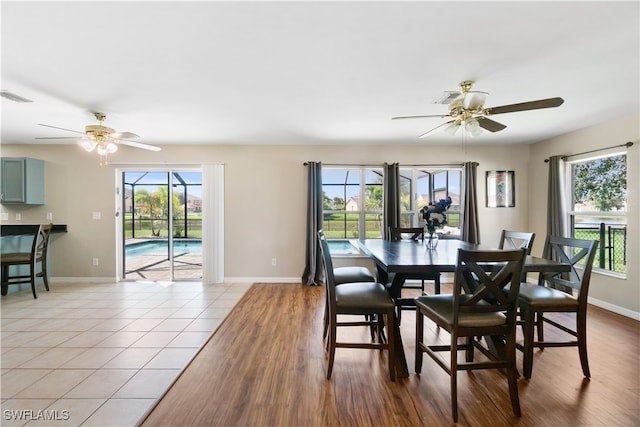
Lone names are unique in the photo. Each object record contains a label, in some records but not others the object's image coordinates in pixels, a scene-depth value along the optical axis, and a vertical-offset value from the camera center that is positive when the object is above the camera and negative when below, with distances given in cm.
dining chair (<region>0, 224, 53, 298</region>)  386 -62
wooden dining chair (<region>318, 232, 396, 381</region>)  197 -66
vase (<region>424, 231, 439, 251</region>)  270 -26
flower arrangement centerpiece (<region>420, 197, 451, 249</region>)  276 -3
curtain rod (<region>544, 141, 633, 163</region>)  315 +77
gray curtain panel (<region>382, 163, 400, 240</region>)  452 +28
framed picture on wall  466 +40
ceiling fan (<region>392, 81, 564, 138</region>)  208 +79
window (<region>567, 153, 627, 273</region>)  338 +9
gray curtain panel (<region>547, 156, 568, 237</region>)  389 +18
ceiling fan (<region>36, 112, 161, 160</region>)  303 +86
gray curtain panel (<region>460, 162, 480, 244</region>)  446 +10
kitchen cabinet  433 +57
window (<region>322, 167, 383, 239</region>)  478 +27
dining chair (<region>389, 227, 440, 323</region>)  254 -63
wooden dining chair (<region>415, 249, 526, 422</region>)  161 -60
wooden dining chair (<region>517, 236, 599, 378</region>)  199 -66
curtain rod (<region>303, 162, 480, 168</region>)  465 +80
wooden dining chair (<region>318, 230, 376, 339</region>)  258 -59
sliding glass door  482 +8
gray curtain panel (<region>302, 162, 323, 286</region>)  453 -20
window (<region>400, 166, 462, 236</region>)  472 +39
